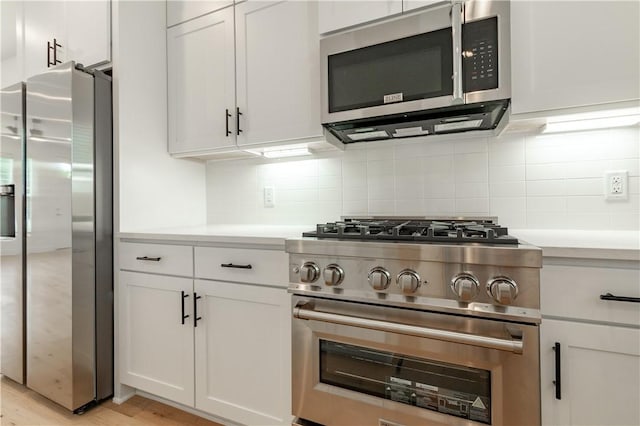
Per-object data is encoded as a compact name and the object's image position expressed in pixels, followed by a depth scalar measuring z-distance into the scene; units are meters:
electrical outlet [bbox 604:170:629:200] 1.32
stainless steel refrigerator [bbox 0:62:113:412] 1.55
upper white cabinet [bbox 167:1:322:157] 1.54
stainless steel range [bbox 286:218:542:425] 0.92
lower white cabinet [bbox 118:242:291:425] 1.29
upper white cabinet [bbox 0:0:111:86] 1.73
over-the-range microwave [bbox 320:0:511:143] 1.20
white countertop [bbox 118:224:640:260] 0.87
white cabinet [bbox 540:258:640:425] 0.86
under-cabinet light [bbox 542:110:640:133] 1.24
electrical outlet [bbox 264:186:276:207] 2.00
